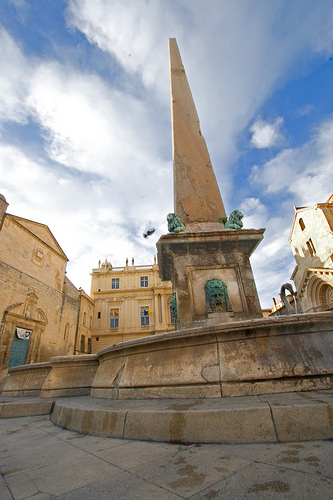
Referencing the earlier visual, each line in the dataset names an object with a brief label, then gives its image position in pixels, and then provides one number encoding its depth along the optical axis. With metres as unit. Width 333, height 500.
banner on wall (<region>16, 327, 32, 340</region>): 16.77
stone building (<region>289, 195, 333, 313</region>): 18.45
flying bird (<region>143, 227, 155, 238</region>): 9.78
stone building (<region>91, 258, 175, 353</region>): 31.00
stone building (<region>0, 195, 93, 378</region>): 16.44
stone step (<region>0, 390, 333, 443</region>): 1.89
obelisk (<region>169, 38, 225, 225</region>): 6.16
